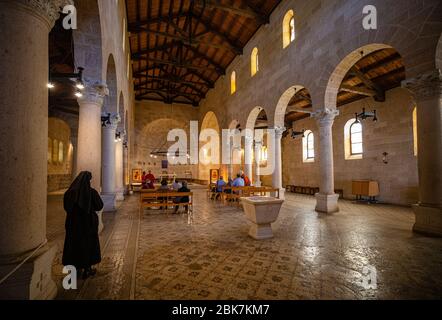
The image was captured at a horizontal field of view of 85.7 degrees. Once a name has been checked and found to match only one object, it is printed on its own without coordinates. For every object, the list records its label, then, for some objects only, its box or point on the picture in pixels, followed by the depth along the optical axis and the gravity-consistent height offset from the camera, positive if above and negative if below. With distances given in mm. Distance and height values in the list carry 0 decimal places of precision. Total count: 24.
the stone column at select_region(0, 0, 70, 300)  2252 +210
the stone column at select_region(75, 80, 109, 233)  5246 +862
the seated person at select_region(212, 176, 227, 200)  11164 -859
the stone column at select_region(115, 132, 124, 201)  11425 +51
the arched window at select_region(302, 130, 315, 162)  15485 +1325
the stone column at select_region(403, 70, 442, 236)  5090 +368
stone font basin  4902 -986
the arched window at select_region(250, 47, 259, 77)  13156 +6018
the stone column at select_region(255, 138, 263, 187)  13258 +593
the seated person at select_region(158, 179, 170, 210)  8459 -740
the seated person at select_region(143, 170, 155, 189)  11000 -564
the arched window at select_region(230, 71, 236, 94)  16447 +5935
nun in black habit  3041 -734
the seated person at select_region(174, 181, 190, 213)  8234 -1034
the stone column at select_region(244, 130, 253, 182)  13700 +830
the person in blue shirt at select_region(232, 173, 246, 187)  9973 -632
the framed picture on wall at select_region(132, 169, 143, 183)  19031 -466
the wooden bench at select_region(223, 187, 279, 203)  9231 -984
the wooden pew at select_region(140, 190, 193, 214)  7418 -862
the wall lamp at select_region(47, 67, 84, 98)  4845 +1926
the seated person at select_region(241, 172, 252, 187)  11355 -701
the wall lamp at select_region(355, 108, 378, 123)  9500 +2058
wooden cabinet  10625 -1011
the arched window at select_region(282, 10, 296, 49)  10305 +6066
